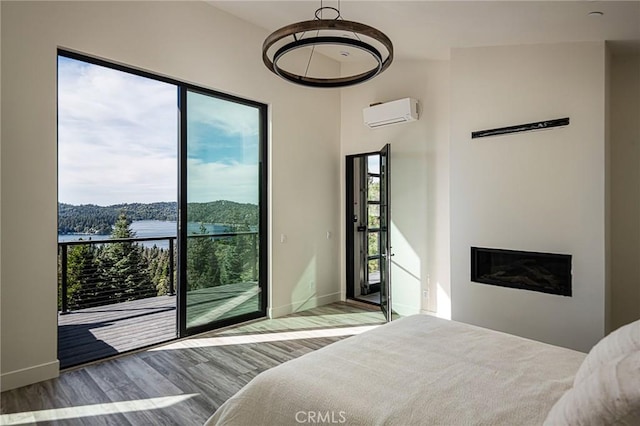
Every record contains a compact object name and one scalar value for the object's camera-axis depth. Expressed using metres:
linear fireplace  3.46
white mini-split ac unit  4.72
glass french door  4.46
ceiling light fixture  2.30
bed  1.39
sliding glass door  4.10
